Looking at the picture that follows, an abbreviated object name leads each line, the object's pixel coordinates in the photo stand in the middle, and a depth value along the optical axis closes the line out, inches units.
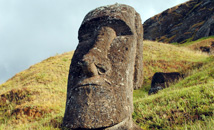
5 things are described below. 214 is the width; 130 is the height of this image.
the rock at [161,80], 368.5
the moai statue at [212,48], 730.2
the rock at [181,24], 1199.6
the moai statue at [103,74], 133.1
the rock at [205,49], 761.9
